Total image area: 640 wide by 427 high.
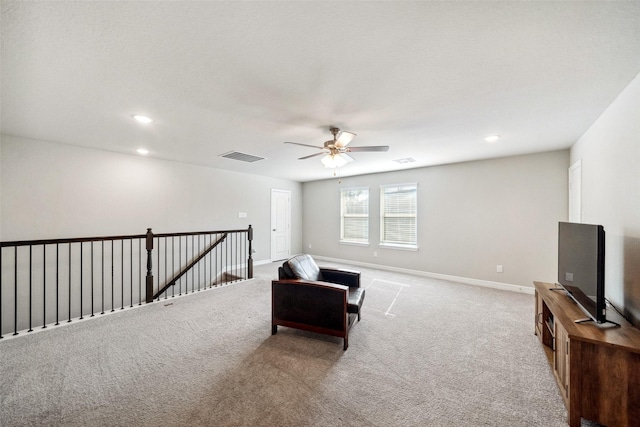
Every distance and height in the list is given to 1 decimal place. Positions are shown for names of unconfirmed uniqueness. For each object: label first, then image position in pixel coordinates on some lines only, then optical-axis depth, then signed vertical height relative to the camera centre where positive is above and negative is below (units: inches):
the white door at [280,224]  273.0 -12.5
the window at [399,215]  219.0 -0.8
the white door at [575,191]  129.6 +13.9
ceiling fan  108.8 +32.0
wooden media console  58.9 -41.2
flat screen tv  70.7 -17.7
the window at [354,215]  252.1 -1.1
